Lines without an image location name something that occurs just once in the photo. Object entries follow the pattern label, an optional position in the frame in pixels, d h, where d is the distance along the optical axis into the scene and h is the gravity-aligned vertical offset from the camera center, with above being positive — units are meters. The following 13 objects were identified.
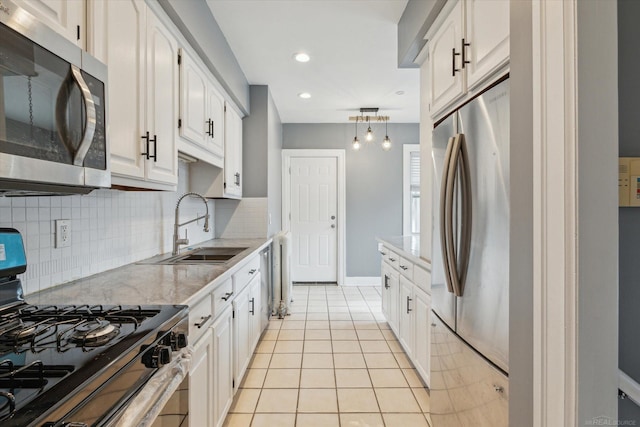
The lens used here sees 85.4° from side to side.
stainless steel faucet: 2.43 -0.18
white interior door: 5.59 +0.00
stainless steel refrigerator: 1.17 -0.18
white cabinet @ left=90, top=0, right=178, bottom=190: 1.35 +0.58
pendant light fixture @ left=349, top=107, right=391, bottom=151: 4.67 +1.42
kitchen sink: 2.17 -0.30
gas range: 0.63 -0.32
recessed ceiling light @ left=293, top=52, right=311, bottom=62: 3.18 +1.46
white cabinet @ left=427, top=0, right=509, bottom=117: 1.27 +0.73
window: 5.56 +0.39
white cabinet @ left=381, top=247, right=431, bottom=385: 2.21 -0.71
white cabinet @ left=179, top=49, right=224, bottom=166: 2.13 +0.71
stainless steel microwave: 0.81 +0.28
